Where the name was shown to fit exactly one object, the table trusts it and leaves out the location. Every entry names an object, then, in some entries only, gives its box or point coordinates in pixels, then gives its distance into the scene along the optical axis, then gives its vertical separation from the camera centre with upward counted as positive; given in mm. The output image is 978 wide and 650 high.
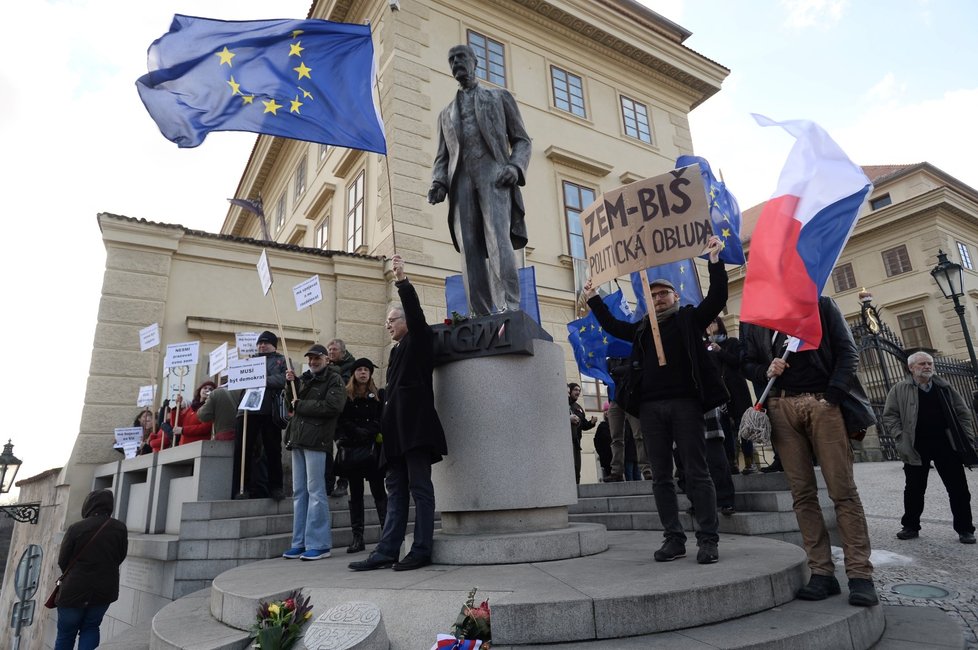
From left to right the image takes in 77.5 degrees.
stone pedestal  4562 +248
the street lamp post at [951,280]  12727 +3675
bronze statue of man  5574 +2786
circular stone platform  2863 -567
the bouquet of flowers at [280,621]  2998 -606
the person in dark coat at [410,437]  4320 +376
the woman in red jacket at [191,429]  8336 +1004
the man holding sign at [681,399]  3994 +499
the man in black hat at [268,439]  7105 +708
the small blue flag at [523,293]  10227 +3270
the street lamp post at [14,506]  11562 +184
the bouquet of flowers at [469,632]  2711 -635
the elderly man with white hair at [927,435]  6074 +257
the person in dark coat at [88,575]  5551 -574
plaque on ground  2807 -622
